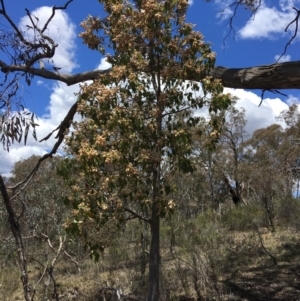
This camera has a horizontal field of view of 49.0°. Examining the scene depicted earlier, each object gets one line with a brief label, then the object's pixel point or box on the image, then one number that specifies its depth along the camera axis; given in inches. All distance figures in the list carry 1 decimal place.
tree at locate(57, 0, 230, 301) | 123.6
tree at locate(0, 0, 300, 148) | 116.2
